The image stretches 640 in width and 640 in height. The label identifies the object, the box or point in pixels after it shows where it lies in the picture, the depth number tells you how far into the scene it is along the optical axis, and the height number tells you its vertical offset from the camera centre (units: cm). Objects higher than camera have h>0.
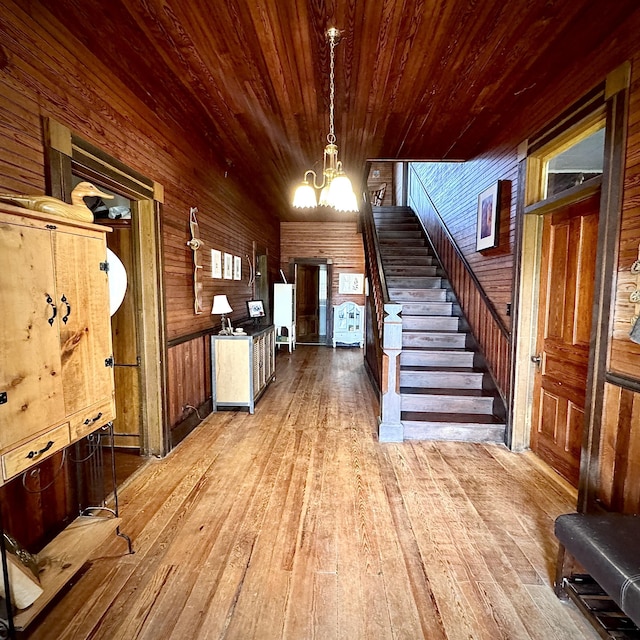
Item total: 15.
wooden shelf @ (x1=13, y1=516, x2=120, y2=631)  146 -131
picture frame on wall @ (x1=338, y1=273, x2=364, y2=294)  908 +29
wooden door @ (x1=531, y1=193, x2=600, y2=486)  254 -29
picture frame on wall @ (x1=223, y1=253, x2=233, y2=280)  472 +38
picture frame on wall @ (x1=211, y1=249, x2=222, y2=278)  430 +38
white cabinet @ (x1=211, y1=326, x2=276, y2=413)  418 -94
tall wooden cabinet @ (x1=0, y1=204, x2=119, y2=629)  131 -24
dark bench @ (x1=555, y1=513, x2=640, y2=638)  122 -103
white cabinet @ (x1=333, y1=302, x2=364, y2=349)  879 -74
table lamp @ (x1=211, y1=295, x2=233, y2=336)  408 -17
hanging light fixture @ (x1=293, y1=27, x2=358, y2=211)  254 +80
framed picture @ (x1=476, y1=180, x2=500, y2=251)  342 +80
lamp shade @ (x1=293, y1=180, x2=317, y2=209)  286 +82
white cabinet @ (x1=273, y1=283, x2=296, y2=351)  808 -36
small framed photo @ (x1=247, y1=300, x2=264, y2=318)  596 -27
